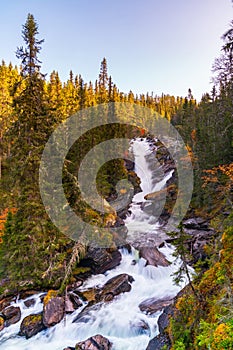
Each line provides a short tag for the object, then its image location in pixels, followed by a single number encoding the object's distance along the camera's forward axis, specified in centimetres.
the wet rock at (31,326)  1294
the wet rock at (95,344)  1062
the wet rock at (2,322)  1359
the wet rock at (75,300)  1472
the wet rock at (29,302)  1496
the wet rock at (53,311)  1330
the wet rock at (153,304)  1349
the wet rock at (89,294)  1519
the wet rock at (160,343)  786
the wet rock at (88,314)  1345
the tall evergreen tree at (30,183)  1494
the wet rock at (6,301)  1498
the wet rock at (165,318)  938
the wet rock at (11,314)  1397
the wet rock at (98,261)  1852
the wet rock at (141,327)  1198
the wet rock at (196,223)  2253
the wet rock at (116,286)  1530
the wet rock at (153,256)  1847
